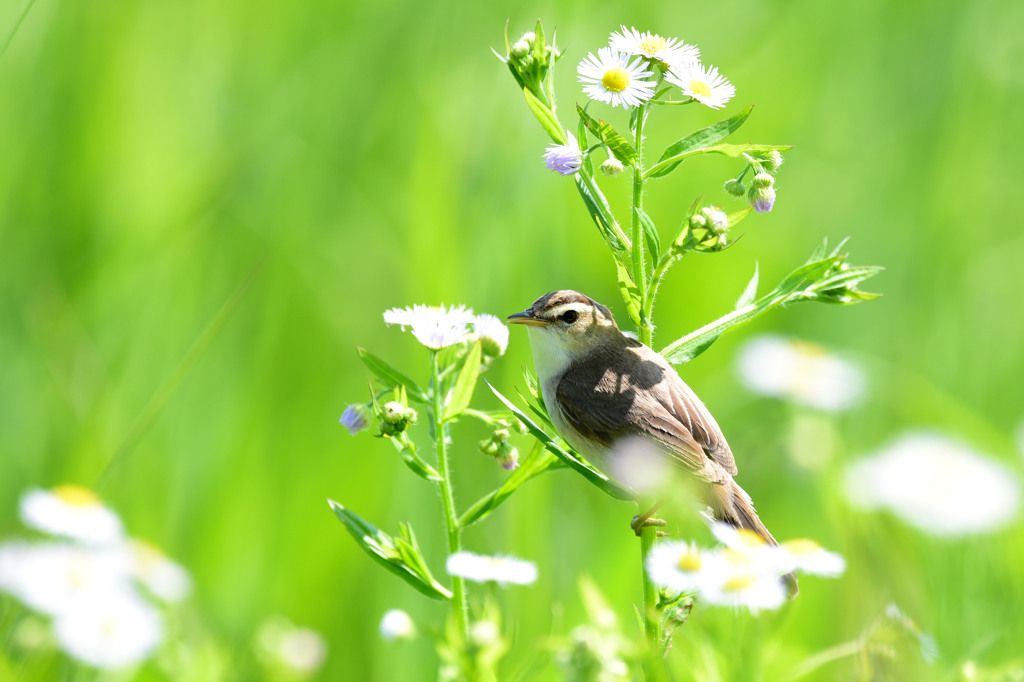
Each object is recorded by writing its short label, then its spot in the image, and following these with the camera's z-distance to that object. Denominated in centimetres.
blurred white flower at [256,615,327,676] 297
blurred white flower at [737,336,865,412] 313
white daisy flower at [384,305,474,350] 294
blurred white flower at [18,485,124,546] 301
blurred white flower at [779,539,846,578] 290
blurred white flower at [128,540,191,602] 302
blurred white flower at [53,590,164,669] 295
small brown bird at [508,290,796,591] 295
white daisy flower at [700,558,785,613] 288
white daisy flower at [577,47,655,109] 293
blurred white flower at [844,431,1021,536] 295
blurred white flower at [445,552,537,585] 291
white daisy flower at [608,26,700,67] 293
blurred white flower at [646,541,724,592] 289
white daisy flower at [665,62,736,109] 293
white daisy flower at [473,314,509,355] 295
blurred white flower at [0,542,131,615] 295
